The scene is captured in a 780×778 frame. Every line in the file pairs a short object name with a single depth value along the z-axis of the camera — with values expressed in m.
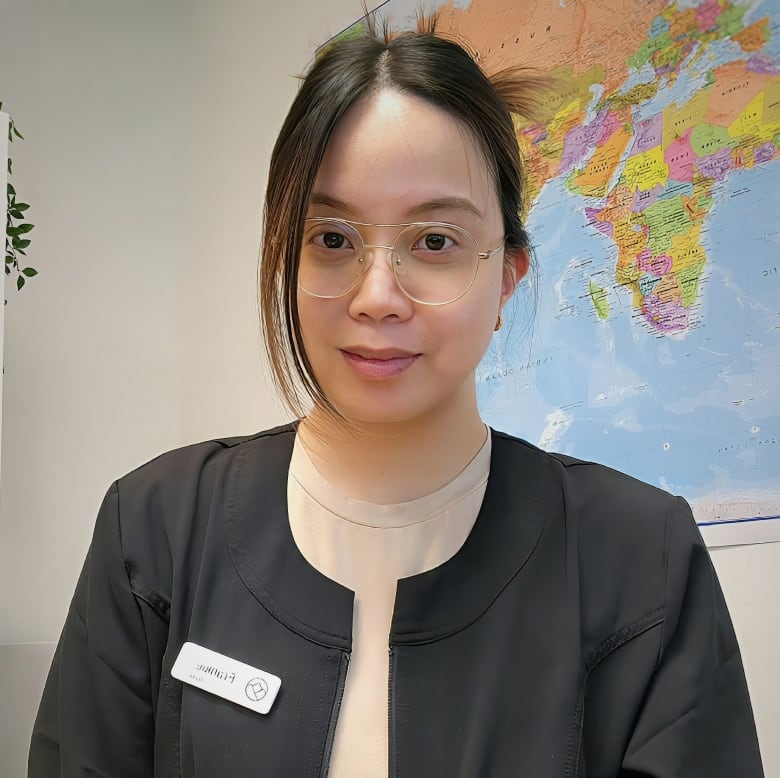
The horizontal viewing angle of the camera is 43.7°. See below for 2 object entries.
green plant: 2.20
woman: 0.89
